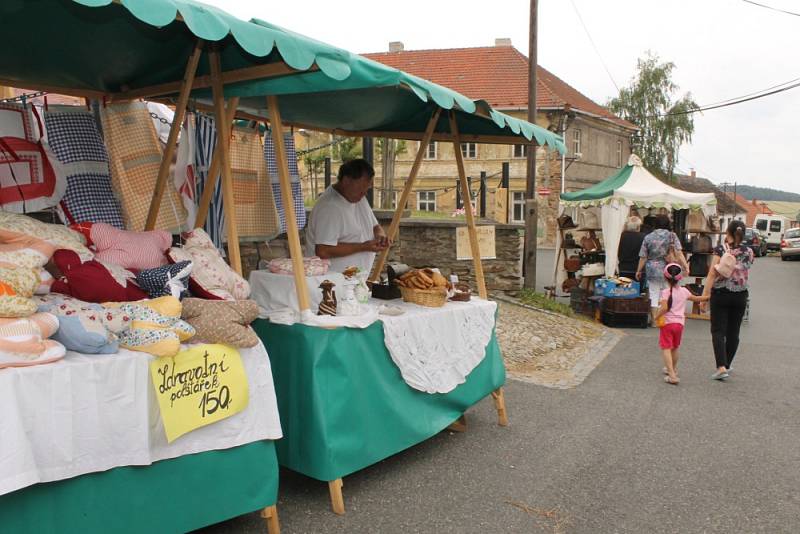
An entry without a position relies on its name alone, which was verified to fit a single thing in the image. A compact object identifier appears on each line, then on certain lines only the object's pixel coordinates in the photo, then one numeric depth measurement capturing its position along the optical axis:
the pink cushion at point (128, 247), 3.42
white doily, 4.11
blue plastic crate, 10.72
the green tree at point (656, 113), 37.19
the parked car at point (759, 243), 34.41
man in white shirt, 5.05
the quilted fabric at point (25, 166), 4.15
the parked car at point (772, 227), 40.03
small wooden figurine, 3.81
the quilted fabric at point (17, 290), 2.53
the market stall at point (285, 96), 3.25
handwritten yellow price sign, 2.85
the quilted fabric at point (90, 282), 3.00
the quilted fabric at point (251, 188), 5.34
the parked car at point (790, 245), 31.66
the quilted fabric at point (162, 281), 3.17
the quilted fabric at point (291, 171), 5.68
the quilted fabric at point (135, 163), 4.59
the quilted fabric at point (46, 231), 3.18
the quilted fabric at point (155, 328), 2.81
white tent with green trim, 11.88
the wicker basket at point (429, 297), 4.53
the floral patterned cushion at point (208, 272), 3.43
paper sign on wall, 10.52
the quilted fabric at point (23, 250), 2.80
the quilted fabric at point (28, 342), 2.42
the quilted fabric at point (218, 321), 3.08
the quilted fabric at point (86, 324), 2.68
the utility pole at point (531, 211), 12.47
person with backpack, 6.92
